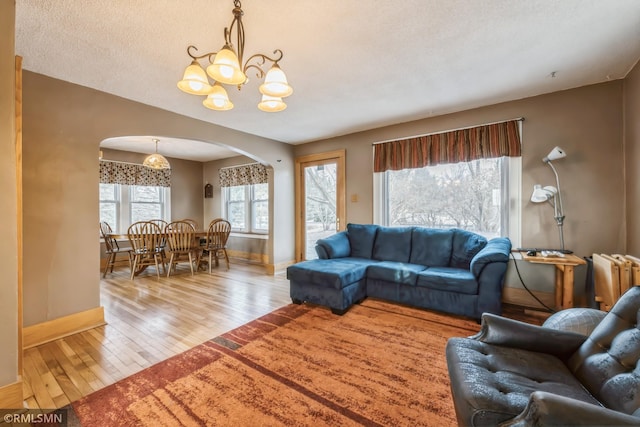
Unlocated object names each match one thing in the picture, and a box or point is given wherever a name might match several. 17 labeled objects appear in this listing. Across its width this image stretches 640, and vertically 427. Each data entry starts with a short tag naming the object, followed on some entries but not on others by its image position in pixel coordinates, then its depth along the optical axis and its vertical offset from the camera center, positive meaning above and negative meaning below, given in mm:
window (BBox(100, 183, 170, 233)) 5582 +212
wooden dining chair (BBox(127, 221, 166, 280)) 4387 -566
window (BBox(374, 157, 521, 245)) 3322 +212
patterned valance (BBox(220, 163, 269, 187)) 6020 +885
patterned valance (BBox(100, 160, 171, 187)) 5449 +844
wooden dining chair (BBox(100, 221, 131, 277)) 4625 -583
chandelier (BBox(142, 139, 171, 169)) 4691 +913
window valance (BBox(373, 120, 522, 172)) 3258 +873
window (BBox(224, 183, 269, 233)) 6168 +137
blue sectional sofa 2630 -656
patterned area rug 1486 -1112
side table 2479 -585
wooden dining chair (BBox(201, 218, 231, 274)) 4889 -452
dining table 4563 -470
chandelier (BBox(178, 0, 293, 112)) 1531 +834
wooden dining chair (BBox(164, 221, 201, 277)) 4629 -486
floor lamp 2772 +181
